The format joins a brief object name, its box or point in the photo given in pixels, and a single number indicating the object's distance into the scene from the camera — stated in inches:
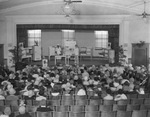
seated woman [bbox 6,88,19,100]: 420.5
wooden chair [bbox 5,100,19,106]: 395.5
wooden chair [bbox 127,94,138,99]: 438.3
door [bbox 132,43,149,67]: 919.0
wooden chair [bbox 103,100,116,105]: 402.0
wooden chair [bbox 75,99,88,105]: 417.1
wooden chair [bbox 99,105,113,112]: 373.7
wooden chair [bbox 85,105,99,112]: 371.6
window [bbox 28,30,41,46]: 1140.5
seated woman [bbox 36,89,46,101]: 400.2
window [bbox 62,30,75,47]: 1146.7
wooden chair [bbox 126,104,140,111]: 370.3
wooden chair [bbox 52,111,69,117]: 332.8
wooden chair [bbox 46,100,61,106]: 406.4
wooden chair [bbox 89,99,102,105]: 411.5
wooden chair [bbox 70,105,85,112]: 361.7
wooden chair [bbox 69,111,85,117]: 333.9
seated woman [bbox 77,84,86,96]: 441.7
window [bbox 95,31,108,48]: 1141.3
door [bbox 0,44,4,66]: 942.4
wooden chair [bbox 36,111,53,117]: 324.5
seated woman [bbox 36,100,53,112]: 332.6
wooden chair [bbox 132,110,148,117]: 330.3
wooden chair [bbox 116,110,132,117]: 331.9
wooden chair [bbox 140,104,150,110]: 369.1
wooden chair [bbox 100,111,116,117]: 335.3
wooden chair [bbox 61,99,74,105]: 420.2
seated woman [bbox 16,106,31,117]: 305.6
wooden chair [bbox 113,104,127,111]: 370.3
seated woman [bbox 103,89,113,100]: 415.8
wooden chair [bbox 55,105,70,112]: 364.8
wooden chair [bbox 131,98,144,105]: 405.9
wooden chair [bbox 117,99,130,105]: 398.0
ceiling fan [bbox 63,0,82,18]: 590.9
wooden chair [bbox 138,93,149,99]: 435.7
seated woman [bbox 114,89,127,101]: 411.2
